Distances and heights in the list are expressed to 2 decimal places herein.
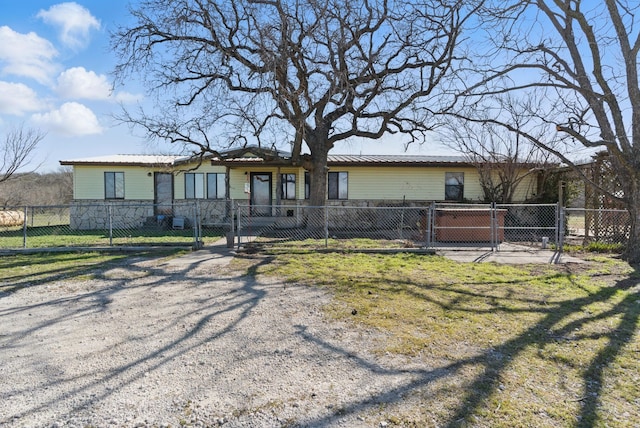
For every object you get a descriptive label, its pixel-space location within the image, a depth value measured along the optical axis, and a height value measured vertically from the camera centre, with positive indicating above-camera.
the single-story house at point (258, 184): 17.19 +1.29
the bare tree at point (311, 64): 9.77 +4.42
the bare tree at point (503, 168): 16.19 +1.88
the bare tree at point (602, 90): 8.02 +2.74
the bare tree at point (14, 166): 18.48 +2.37
